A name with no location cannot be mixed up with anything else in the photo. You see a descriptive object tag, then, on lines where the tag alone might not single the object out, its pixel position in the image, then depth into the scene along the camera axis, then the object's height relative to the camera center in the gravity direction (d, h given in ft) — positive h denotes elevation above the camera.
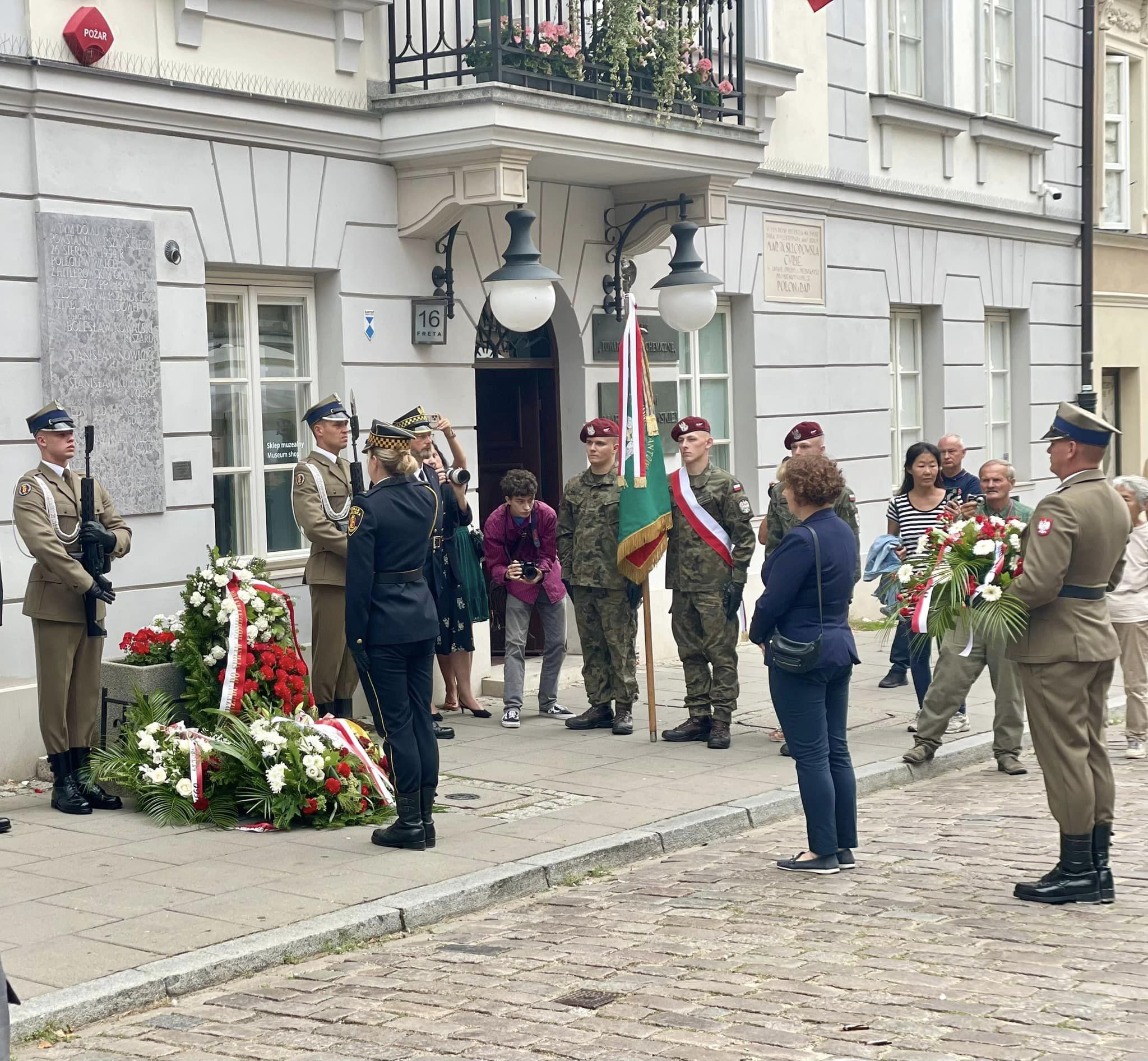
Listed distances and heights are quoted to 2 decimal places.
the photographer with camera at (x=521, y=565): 34.88 -2.43
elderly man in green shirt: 30.71 -4.78
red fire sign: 30.22 +7.79
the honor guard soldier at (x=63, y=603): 26.91 -2.38
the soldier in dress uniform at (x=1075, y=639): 21.54 -2.63
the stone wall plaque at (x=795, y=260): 48.08 +5.50
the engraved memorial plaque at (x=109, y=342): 30.09 +2.18
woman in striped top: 35.24 -1.28
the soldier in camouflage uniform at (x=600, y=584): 33.58 -2.76
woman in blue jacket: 23.25 -2.75
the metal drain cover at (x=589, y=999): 17.88 -6.02
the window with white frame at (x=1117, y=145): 68.39 +12.33
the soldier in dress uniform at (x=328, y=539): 31.48 -1.62
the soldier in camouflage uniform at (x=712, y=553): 32.60 -2.11
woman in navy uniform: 24.08 -2.38
